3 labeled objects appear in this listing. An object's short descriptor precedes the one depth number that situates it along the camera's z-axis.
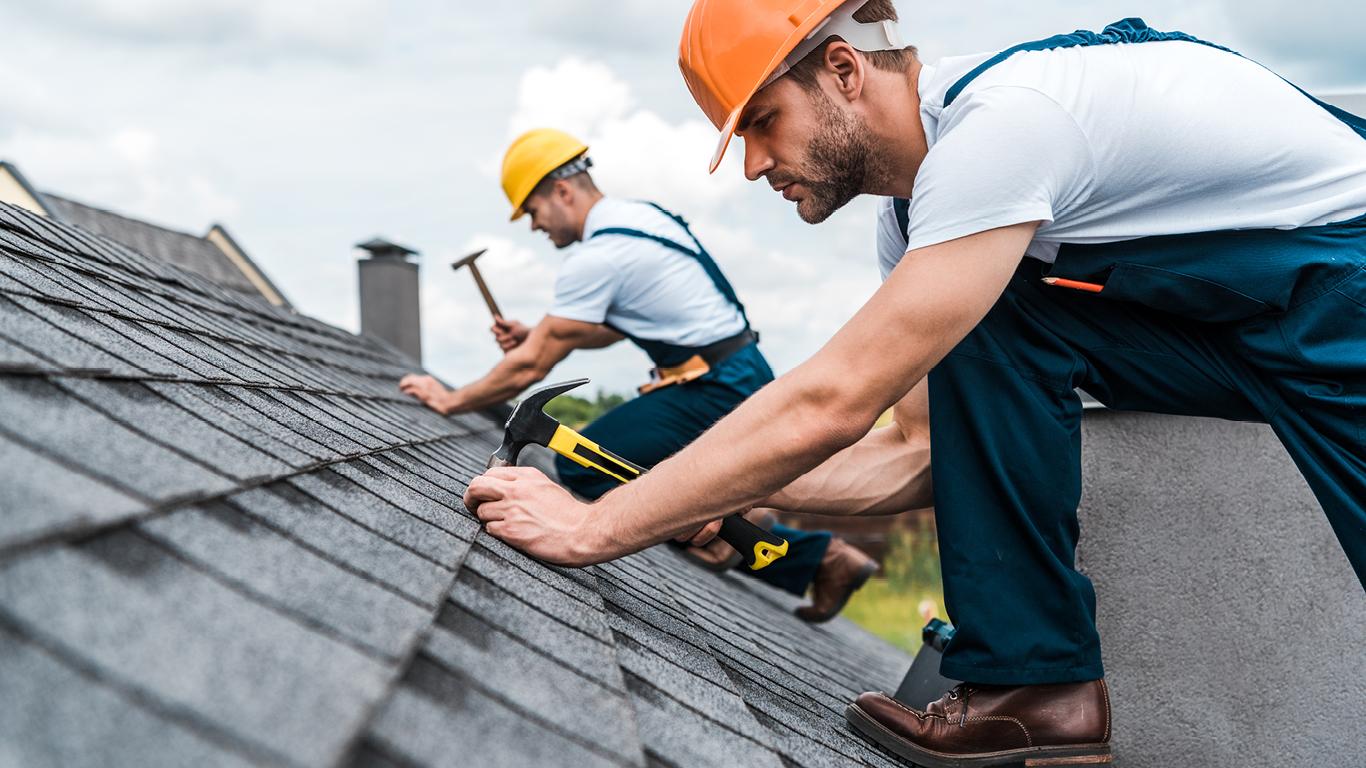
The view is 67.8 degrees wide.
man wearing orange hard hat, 1.87
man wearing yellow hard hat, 4.71
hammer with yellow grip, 2.43
